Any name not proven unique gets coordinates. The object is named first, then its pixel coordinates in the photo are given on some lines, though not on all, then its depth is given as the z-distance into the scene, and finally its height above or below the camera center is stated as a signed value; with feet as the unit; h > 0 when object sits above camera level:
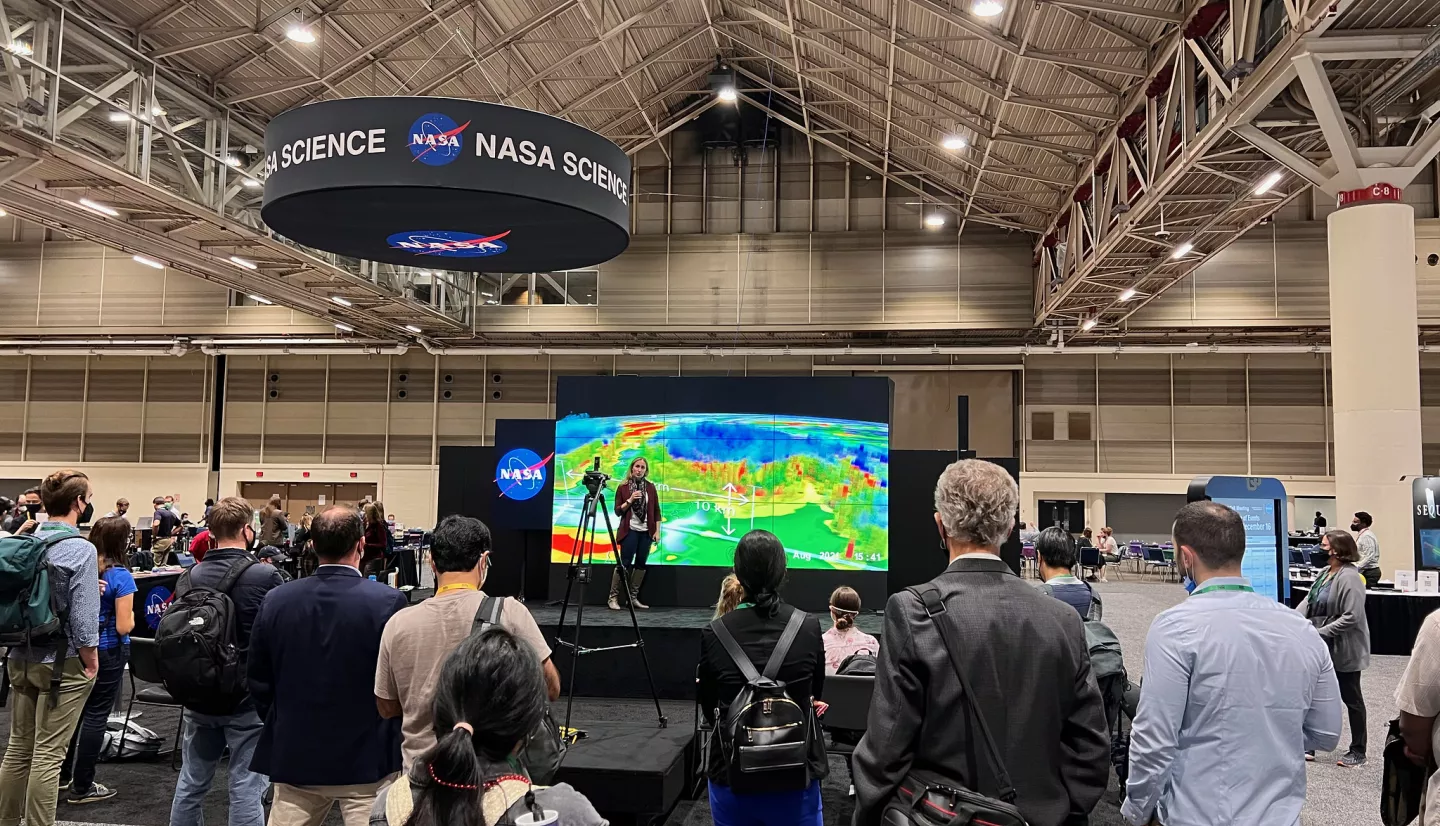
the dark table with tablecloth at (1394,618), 30.07 -5.45
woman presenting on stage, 27.12 -2.32
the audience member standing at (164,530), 38.79 -4.33
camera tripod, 16.16 -1.20
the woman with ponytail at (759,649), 8.61 -2.04
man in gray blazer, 5.50 -1.62
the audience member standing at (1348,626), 17.19 -3.29
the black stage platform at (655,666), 22.99 -5.94
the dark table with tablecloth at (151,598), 21.79 -4.22
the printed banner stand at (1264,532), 19.11 -1.53
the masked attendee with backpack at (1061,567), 13.01 -1.69
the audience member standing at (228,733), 10.41 -3.68
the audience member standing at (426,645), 7.96 -1.90
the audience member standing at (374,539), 26.07 -2.95
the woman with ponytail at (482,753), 4.28 -1.61
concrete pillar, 28.12 +3.72
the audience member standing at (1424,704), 7.61 -2.18
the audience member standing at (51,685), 11.40 -3.40
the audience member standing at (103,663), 14.29 -4.01
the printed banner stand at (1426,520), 28.76 -1.77
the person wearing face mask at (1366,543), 27.78 -2.51
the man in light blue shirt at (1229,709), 6.91 -2.05
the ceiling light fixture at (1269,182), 30.48 +10.57
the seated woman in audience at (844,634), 14.80 -3.22
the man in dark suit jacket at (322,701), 8.47 -2.63
